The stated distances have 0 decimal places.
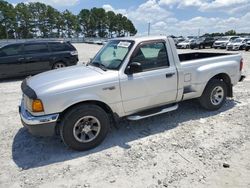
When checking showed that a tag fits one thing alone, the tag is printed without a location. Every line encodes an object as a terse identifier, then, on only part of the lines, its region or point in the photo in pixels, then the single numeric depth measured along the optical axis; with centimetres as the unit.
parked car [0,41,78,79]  770
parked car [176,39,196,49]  2602
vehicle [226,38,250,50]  2034
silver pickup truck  296
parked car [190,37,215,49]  2592
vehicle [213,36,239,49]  2351
